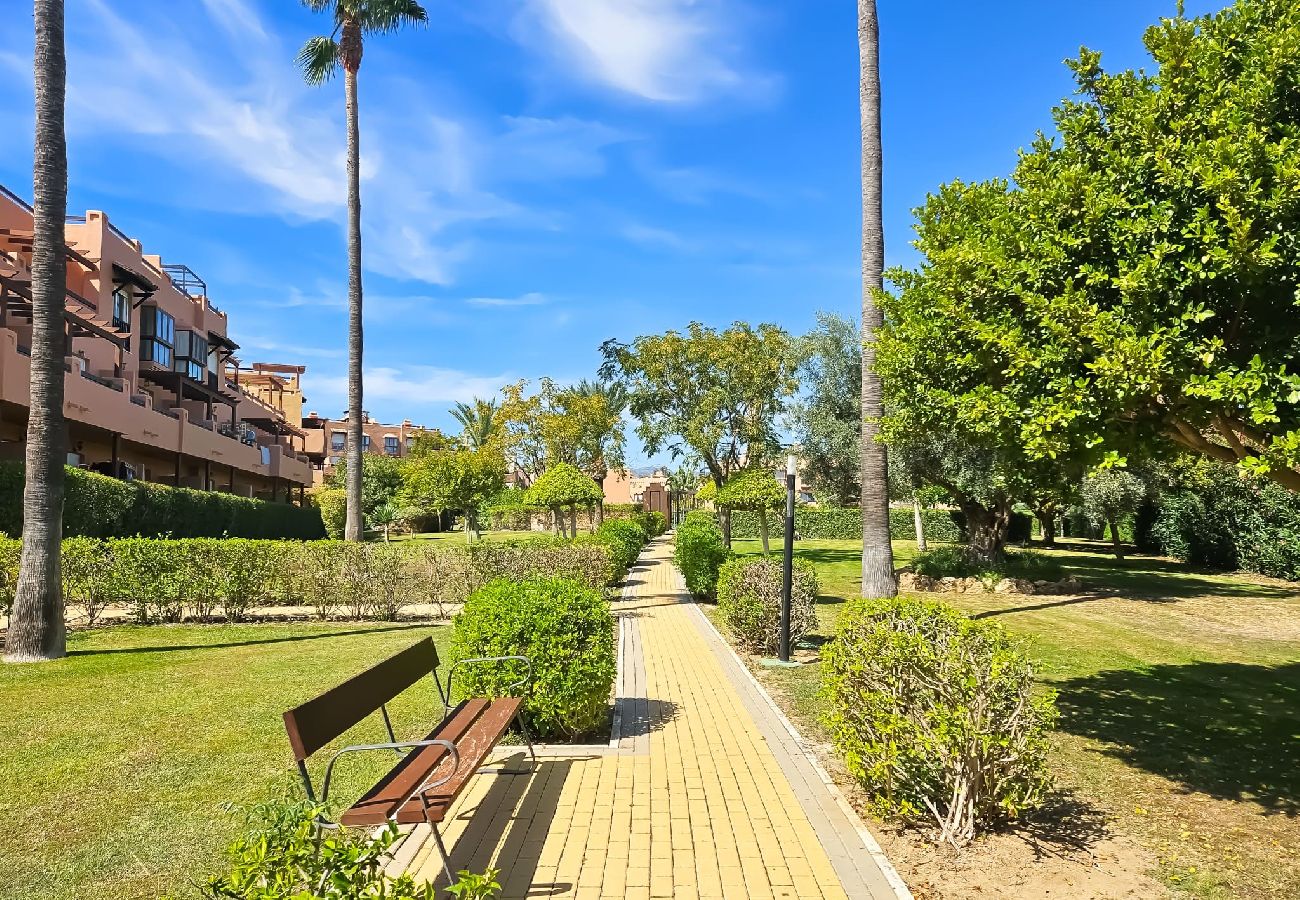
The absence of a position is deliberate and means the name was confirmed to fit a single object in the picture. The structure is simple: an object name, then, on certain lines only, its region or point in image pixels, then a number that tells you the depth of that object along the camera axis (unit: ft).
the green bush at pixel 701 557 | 52.24
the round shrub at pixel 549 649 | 19.60
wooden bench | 11.44
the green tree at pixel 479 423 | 188.18
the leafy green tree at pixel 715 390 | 88.28
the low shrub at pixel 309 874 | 6.91
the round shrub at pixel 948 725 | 13.69
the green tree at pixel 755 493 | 69.56
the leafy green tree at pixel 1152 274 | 14.56
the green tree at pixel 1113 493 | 81.10
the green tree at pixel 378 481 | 163.32
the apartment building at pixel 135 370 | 75.10
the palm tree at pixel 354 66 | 63.62
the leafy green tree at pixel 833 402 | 84.99
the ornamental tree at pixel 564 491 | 67.92
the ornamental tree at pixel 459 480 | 111.04
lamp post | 30.96
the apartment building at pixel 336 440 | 220.84
